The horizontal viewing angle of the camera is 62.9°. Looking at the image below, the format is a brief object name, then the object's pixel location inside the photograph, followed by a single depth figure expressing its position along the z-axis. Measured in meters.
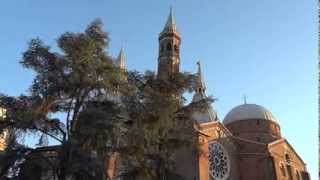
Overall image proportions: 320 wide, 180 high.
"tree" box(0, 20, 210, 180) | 9.62
